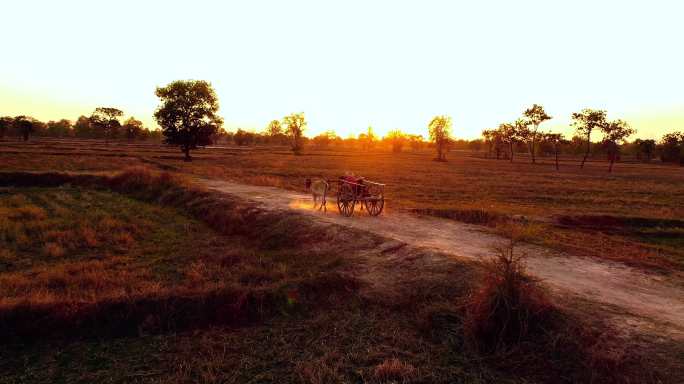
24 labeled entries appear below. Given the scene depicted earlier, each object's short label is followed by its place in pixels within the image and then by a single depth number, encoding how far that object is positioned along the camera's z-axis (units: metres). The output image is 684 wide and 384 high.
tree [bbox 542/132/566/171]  79.62
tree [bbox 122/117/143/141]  124.29
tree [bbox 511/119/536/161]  86.19
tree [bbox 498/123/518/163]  89.49
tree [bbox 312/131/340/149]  193.12
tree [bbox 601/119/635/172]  69.06
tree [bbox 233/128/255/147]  149.88
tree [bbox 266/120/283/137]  165.81
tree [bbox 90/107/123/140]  102.50
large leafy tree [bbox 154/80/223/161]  51.88
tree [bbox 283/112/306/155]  112.06
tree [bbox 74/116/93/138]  143.30
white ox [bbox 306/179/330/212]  16.64
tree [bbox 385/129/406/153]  142.25
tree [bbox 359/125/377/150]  173.62
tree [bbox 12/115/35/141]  92.94
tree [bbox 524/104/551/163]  82.75
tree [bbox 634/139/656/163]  112.69
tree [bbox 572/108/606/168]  70.56
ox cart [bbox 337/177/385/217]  15.44
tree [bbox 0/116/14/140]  100.75
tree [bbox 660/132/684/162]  100.22
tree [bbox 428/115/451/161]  101.44
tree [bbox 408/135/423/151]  194.25
